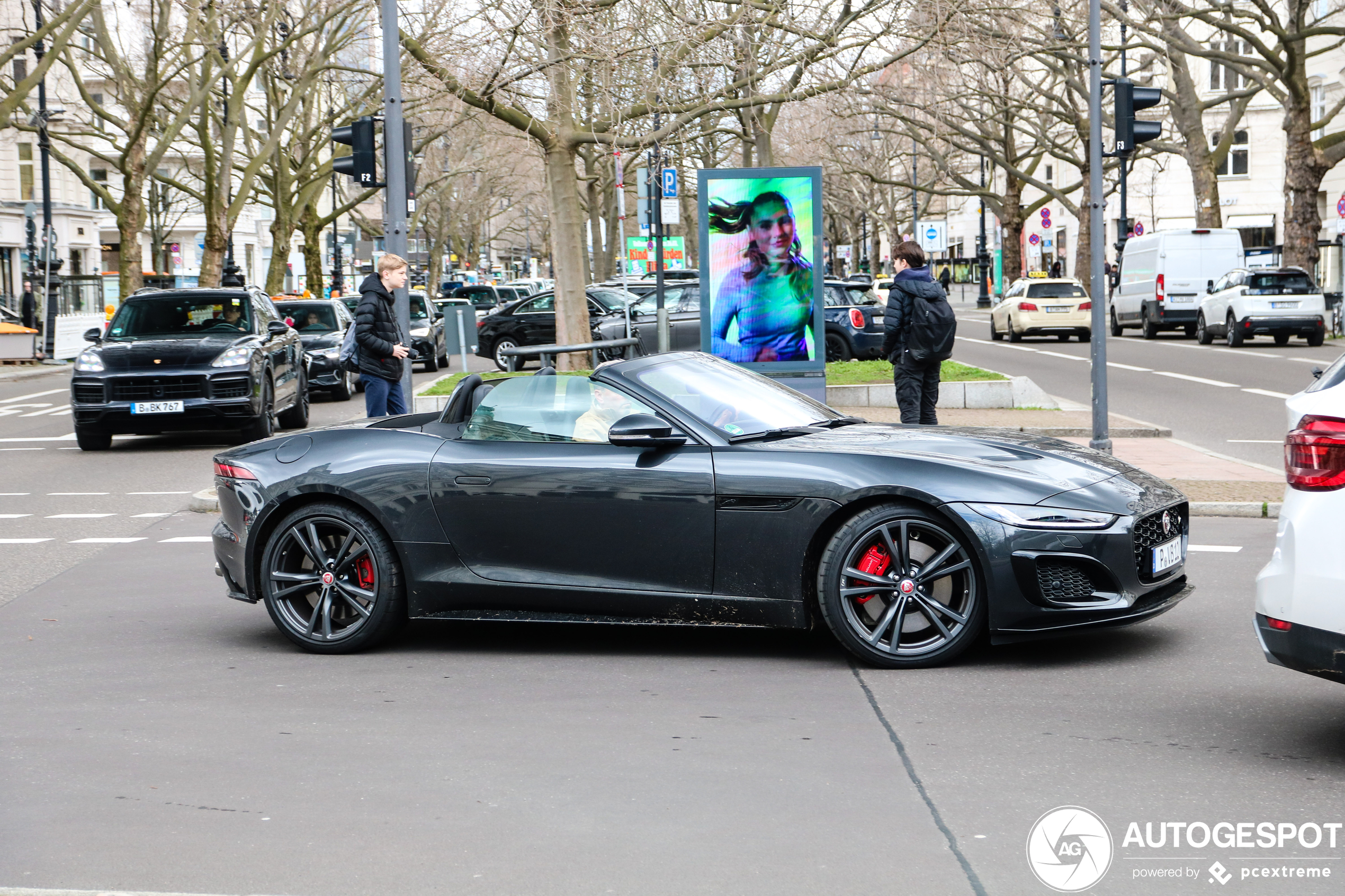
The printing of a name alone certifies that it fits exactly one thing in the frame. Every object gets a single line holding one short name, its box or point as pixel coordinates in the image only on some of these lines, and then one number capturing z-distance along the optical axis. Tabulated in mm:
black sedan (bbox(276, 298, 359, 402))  23141
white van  36531
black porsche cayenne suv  16125
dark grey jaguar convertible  6062
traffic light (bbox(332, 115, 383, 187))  15133
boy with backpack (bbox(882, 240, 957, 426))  12195
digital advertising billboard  16891
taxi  36688
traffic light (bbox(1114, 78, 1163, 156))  13492
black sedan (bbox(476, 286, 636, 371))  32312
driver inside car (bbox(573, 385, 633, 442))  6660
